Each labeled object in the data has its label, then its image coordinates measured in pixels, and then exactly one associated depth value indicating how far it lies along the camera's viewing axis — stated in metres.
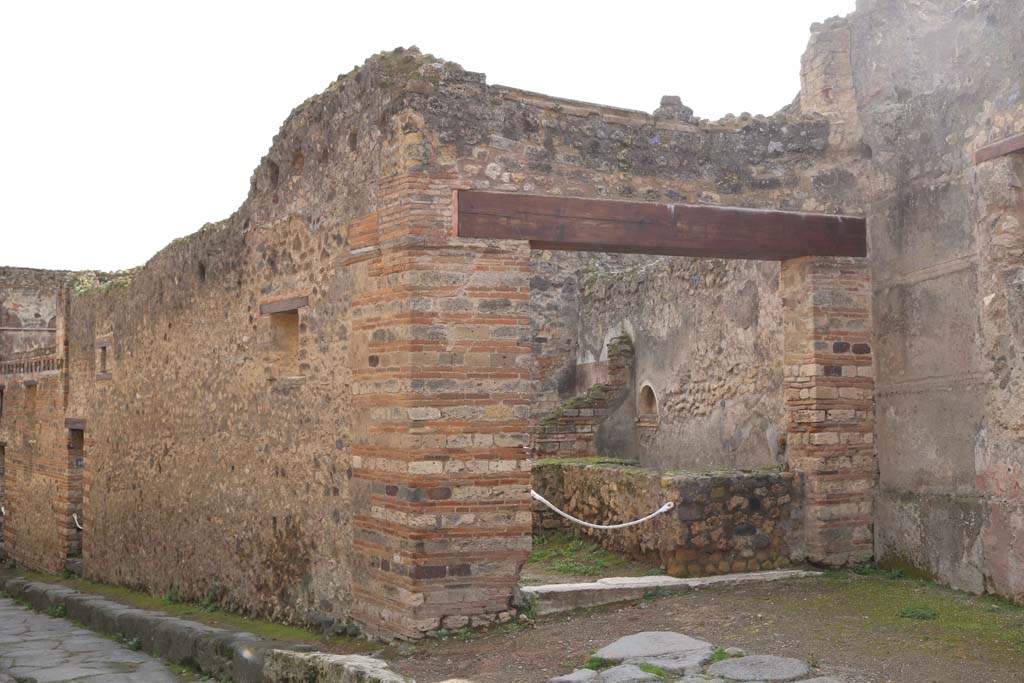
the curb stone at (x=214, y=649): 5.86
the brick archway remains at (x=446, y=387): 6.34
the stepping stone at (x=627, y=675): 5.02
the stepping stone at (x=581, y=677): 5.12
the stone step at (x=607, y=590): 6.64
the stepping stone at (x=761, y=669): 4.95
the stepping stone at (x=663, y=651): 5.24
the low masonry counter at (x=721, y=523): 7.47
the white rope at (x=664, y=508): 7.42
